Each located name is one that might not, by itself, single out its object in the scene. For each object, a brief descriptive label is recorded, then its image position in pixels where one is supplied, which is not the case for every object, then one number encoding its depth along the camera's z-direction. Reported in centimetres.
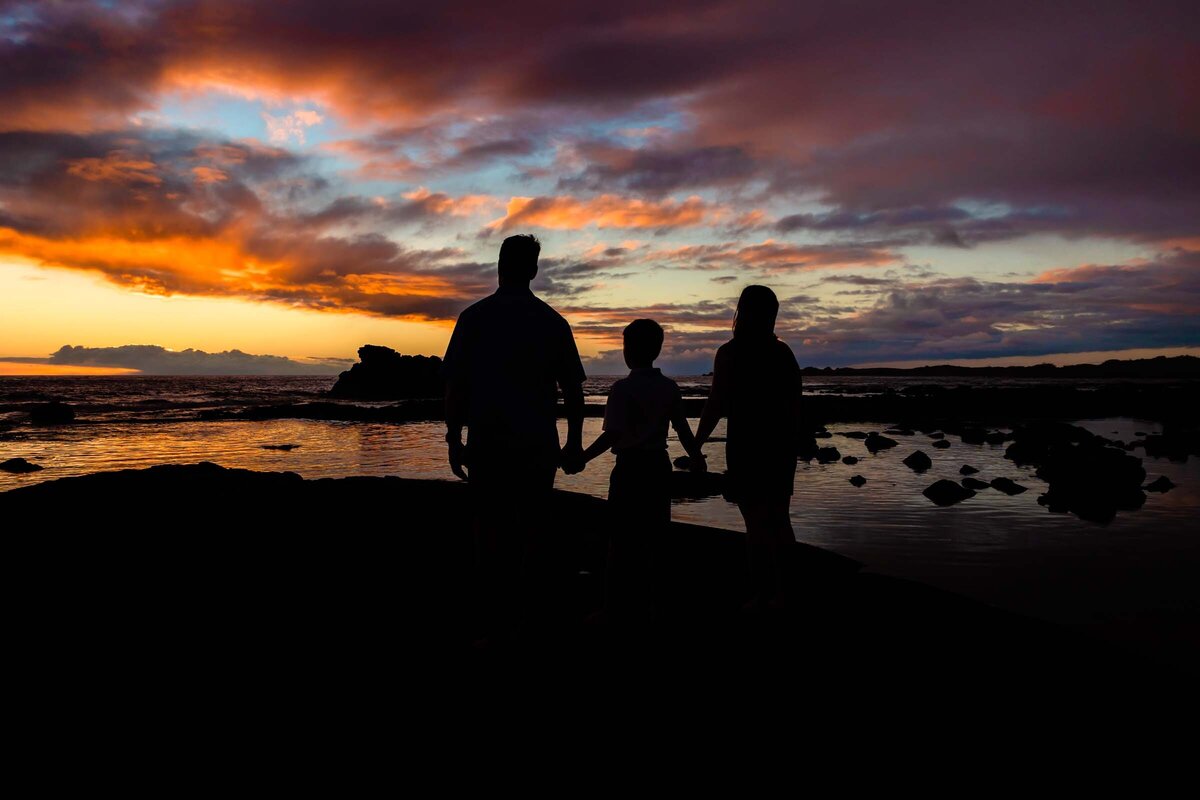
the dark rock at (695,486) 1619
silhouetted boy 525
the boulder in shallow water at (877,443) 2671
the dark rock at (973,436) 3077
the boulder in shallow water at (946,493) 1550
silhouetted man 446
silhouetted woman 559
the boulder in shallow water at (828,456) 2369
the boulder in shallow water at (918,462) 2116
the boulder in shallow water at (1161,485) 1731
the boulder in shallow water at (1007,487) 1678
